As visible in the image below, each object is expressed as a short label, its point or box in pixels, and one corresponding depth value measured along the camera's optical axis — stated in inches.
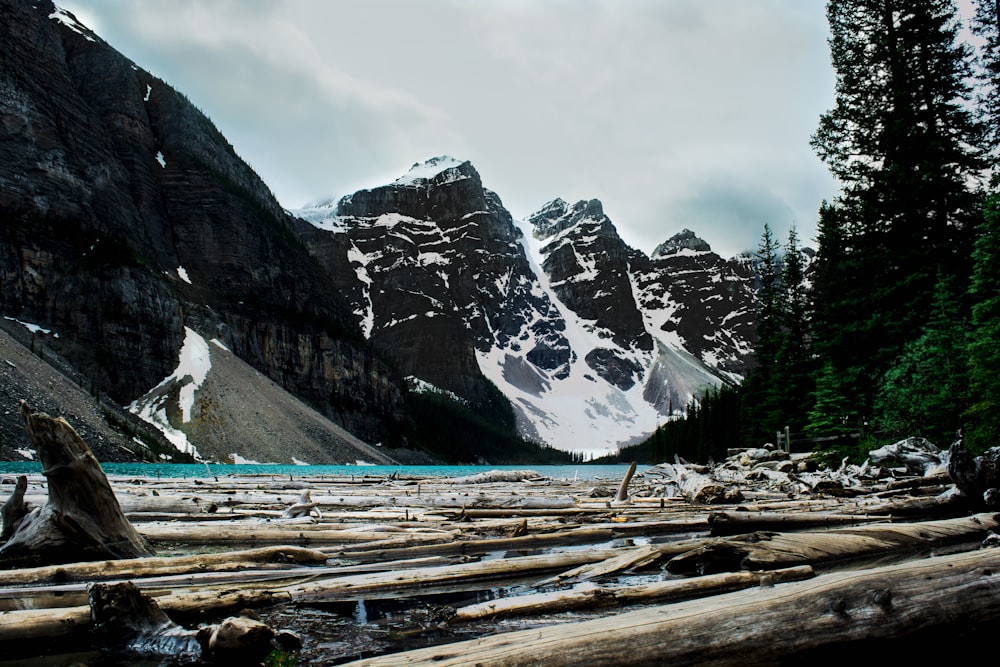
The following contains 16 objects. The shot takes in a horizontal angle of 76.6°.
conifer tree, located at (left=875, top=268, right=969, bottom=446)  854.5
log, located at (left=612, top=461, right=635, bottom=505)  626.4
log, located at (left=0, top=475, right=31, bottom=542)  293.1
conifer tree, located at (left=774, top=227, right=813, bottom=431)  1692.9
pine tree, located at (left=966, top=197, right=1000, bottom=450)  696.4
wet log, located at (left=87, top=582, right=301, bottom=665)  158.2
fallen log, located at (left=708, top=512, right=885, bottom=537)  375.6
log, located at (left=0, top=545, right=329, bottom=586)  241.6
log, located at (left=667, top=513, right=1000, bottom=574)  250.4
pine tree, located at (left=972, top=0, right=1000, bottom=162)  1055.6
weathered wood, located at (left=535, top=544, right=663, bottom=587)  255.8
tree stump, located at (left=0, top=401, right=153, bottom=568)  274.1
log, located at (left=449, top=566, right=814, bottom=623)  199.3
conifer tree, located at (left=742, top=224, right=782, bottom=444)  1862.7
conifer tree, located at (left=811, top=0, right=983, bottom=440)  1103.6
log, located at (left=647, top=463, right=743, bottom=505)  618.5
